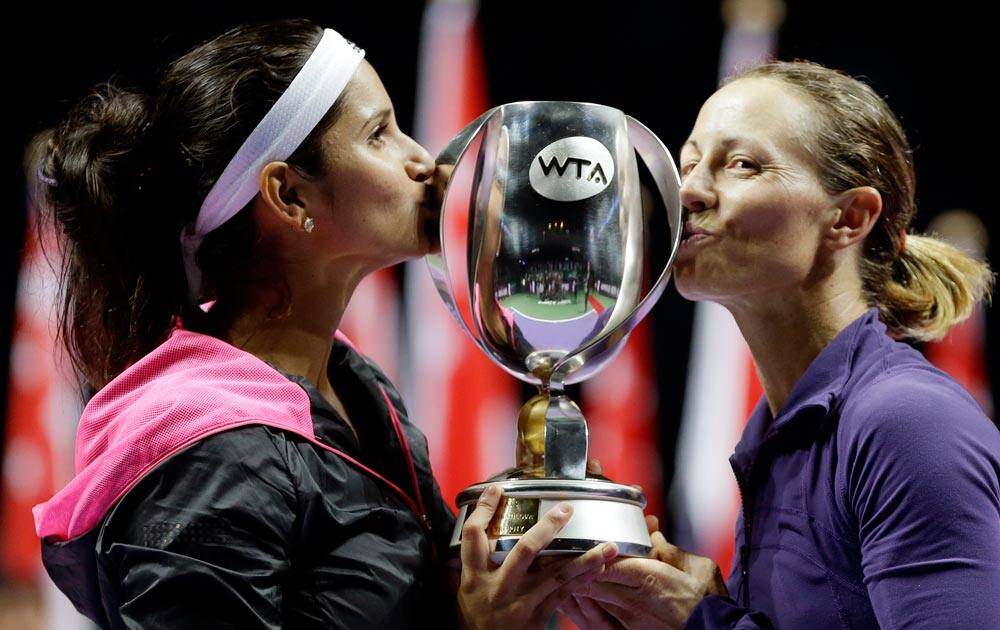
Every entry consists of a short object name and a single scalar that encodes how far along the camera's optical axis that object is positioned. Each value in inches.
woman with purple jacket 223.4
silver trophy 226.9
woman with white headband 223.2
